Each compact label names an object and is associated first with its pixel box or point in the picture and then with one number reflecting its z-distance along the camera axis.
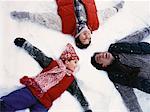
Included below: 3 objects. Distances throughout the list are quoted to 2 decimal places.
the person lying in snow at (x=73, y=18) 1.66
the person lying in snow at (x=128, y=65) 1.64
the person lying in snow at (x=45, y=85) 1.48
